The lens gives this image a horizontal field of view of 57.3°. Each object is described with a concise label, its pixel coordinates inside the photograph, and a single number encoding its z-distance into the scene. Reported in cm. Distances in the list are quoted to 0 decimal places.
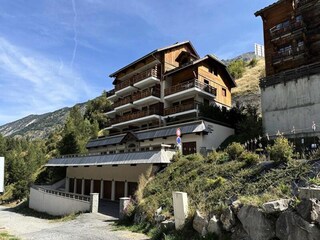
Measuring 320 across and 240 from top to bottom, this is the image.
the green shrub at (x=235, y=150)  1938
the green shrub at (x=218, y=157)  1988
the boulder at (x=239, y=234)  1045
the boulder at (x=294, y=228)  843
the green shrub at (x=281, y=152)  1488
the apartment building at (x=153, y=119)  2945
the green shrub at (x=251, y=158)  1673
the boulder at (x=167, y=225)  1410
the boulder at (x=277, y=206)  966
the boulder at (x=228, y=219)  1121
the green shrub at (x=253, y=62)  7186
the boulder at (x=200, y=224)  1199
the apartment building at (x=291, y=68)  2573
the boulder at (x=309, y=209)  852
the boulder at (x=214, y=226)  1152
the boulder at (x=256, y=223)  976
